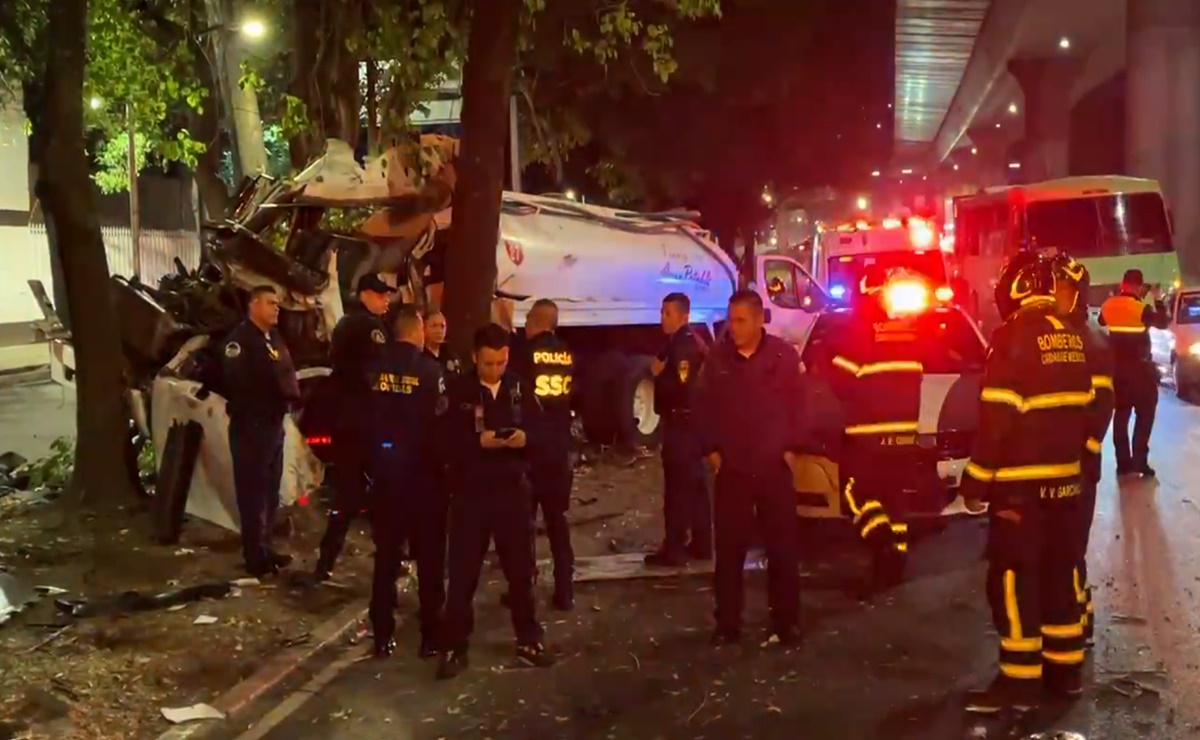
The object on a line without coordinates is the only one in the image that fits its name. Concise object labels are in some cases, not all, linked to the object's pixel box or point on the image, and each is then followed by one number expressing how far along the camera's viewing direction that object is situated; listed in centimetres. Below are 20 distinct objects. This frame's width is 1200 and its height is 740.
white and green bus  2236
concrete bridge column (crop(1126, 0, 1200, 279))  3244
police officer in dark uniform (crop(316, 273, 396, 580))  713
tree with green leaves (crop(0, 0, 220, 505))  929
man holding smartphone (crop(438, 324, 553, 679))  604
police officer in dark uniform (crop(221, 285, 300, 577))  758
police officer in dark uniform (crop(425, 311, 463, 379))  780
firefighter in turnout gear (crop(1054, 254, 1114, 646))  575
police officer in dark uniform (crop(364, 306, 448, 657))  629
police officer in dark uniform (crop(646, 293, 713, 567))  813
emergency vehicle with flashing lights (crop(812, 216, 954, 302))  2064
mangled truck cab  922
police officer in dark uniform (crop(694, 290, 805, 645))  628
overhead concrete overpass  3284
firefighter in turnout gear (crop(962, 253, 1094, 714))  536
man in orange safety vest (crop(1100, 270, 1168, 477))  1028
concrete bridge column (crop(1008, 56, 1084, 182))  4462
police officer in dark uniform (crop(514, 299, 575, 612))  723
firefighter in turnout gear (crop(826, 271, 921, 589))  680
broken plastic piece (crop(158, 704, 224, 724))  552
